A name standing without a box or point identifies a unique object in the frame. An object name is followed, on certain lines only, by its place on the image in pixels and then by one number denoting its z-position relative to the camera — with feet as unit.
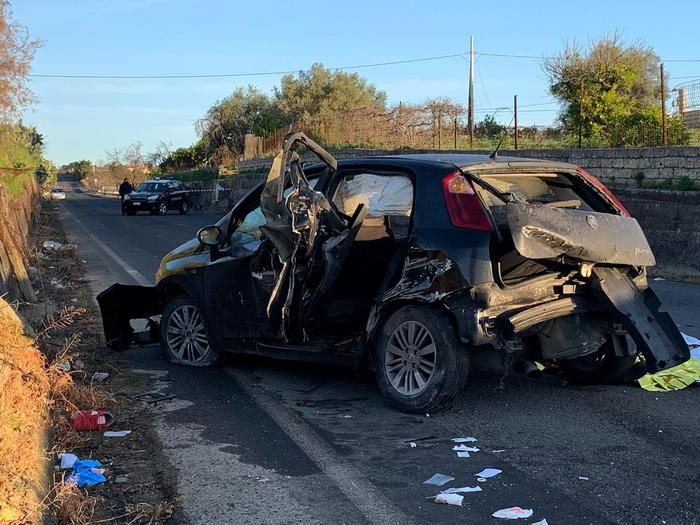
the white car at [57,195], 212.19
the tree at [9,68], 90.68
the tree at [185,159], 220.84
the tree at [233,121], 194.39
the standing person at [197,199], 136.26
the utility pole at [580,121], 62.22
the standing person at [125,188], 130.62
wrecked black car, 16.66
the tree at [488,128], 93.86
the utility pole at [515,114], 69.05
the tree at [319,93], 182.91
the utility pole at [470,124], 85.92
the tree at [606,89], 64.23
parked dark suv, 118.83
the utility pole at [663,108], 53.78
